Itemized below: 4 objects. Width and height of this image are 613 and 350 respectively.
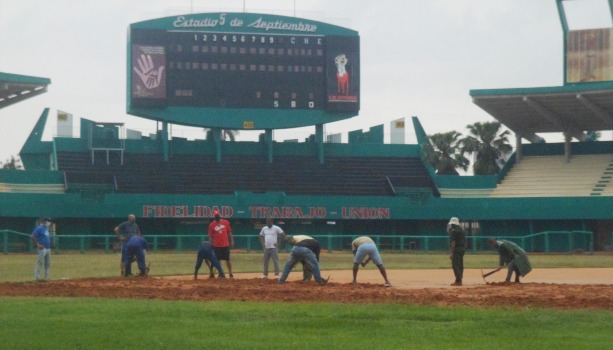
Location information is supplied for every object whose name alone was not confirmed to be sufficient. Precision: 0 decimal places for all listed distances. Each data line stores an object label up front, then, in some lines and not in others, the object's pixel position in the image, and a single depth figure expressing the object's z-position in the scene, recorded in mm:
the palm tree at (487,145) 76438
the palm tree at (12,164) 118956
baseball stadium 60500
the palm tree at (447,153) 75750
